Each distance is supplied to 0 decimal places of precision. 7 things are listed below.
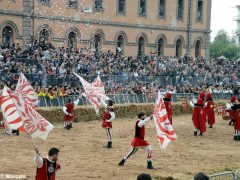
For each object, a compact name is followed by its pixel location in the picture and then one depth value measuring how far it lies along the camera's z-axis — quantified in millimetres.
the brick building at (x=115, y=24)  35688
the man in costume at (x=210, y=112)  25703
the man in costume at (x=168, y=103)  24625
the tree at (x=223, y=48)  109125
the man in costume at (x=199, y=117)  22688
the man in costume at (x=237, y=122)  21517
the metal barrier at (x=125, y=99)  26141
